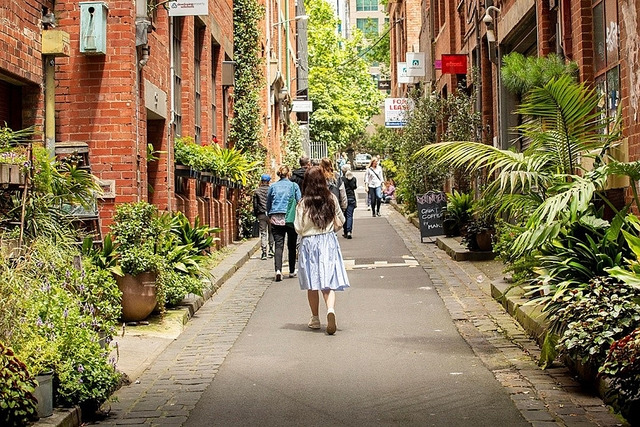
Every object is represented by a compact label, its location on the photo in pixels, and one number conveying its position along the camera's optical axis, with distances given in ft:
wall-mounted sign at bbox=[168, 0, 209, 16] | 49.32
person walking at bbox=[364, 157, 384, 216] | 100.17
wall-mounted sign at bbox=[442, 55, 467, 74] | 74.90
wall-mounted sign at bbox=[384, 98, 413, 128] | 119.21
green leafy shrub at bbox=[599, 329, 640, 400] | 19.57
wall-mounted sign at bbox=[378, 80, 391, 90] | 188.54
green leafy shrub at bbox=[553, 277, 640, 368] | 22.09
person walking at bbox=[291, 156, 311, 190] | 63.46
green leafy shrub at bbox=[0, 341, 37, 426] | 18.70
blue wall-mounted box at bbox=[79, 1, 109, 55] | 38.42
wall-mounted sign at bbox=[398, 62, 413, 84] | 109.91
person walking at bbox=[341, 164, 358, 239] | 76.84
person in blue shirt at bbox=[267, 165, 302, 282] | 50.10
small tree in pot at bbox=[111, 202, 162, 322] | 33.86
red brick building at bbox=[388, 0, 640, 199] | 31.73
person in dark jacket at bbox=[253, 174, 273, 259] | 59.93
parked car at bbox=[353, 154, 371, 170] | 277.85
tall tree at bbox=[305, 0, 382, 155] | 195.83
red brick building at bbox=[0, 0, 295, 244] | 35.78
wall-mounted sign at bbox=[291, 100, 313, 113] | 143.02
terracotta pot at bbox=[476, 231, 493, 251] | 53.78
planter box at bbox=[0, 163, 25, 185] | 26.81
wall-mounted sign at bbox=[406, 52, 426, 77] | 99.91
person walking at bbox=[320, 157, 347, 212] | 44.85
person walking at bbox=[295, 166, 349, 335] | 34.94
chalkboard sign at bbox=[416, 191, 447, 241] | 65.87
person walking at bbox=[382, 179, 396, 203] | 134.00
